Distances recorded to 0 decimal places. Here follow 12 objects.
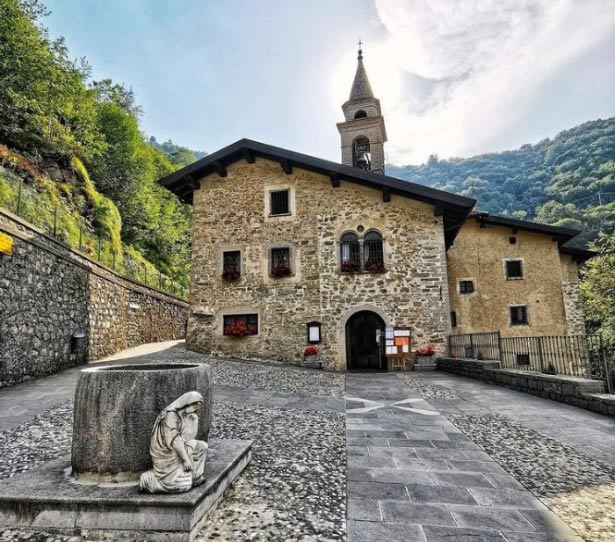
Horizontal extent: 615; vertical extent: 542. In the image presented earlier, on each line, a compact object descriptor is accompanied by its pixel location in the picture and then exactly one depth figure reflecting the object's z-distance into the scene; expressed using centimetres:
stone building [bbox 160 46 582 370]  1222
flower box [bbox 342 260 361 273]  1242
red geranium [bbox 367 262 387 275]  1229
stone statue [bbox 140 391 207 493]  226
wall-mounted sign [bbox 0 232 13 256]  675
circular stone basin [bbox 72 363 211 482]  246
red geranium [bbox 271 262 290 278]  1271
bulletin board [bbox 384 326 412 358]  1179
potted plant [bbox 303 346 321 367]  1209
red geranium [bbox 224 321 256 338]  1254
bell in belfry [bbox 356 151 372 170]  1739
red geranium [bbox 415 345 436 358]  1164
